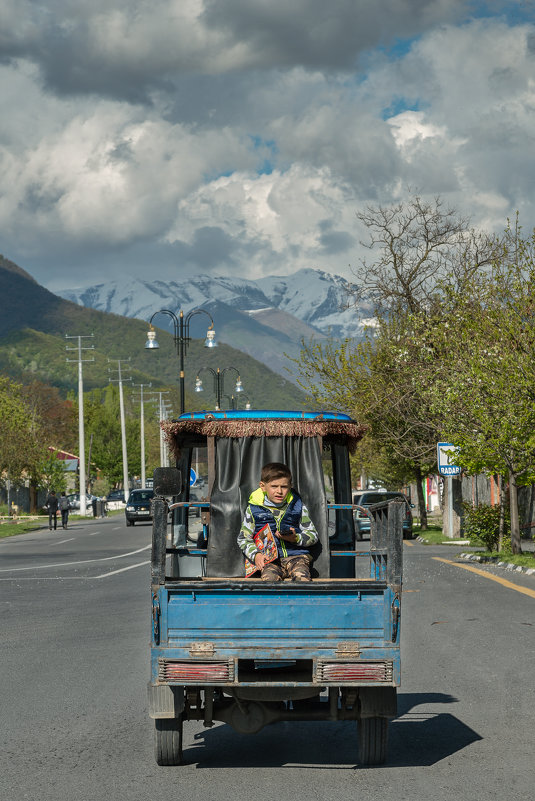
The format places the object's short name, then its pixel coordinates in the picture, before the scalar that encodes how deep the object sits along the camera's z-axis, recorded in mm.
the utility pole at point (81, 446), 73688
